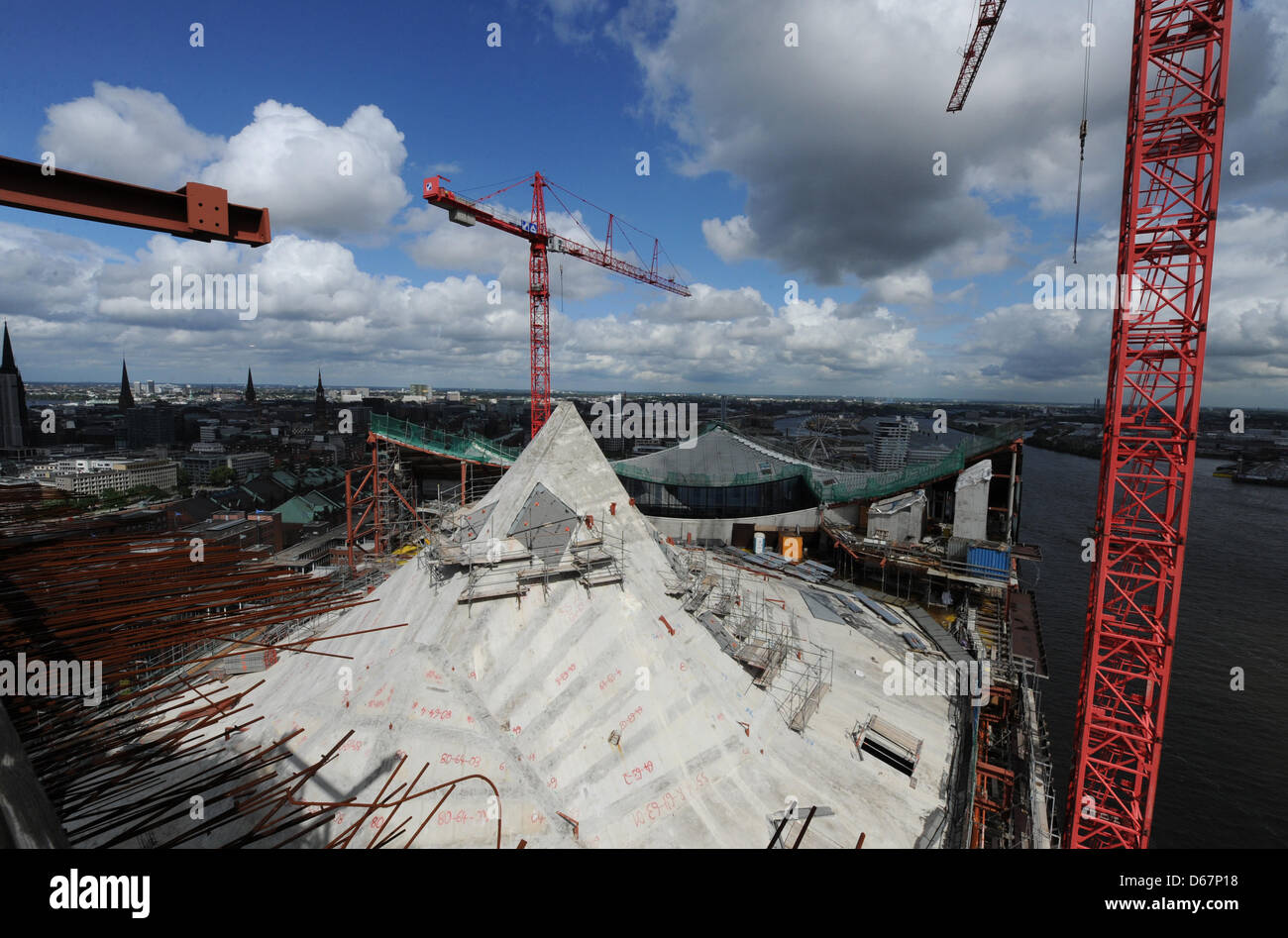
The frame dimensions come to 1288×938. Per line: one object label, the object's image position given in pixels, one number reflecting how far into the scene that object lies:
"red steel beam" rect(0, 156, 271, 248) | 7.02
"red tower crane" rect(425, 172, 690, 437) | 59.90
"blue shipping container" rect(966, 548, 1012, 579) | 39.66
